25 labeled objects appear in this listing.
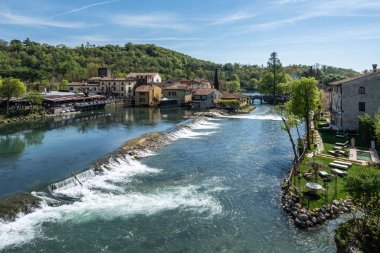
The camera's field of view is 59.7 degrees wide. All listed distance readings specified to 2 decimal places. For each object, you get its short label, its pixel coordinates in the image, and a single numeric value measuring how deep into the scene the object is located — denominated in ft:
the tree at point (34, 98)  225.76
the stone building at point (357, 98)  131.03
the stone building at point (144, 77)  363.87
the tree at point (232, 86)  462.48
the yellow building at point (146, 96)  298.97
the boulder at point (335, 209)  67.05
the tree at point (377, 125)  95.20
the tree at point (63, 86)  354.90
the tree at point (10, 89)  213.05
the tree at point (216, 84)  387.94
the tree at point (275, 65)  361.22
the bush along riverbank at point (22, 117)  201.60
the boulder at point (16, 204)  68.30
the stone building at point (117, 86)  350.64
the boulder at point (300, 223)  63.18
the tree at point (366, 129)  116.47
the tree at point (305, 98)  119.65
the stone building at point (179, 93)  301.43
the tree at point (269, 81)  363.56
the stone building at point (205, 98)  281.54
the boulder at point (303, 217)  63.93
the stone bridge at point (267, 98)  338.66
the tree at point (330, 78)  410.19
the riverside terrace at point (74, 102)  248.73
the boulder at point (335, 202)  68.32
